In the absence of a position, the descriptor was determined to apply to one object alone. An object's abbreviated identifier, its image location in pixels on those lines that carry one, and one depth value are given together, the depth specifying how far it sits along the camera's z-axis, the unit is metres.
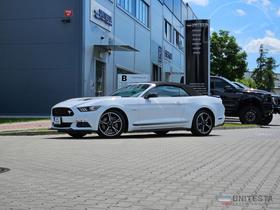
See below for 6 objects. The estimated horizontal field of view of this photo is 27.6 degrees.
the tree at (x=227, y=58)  89.89
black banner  24.91
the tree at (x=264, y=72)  126.88
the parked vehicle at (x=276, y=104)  28.22
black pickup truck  23.17
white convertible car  14.16
